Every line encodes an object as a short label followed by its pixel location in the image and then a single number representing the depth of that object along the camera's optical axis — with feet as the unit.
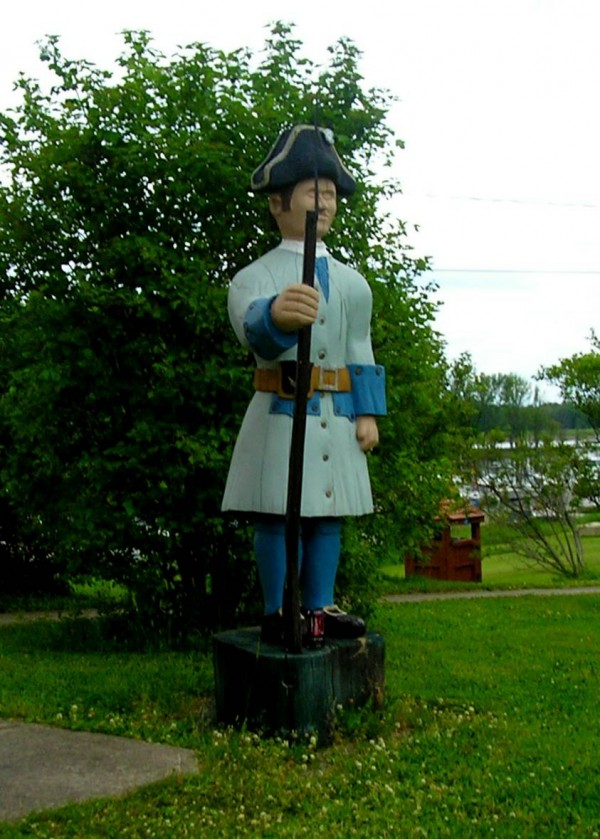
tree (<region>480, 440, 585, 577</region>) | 53.16
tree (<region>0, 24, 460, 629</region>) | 24.64
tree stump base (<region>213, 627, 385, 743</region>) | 16.92
